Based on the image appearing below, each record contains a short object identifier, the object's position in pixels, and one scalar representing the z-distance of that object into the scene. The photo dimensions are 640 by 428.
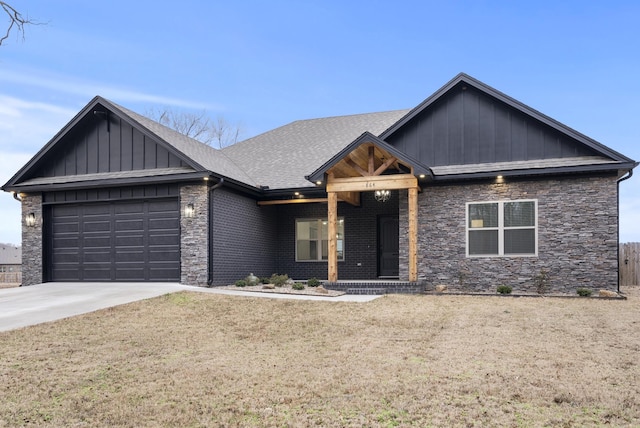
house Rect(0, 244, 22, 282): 29.96
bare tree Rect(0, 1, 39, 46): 8.10
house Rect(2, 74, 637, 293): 13.32
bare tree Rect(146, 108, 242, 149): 34.06
